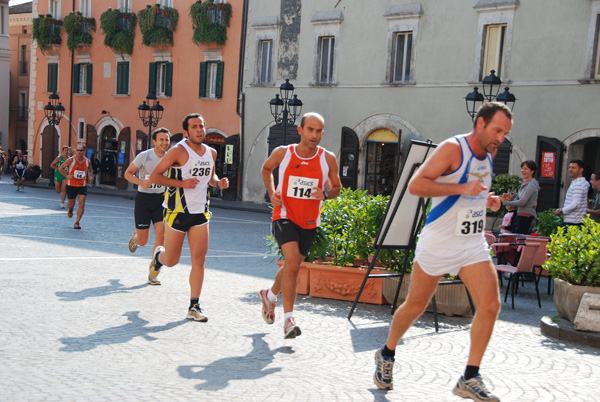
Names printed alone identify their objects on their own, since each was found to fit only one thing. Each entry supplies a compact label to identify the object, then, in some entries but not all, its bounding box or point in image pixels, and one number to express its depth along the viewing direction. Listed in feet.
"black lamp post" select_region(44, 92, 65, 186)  121.29
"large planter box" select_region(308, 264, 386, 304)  27.89
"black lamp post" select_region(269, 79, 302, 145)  85.61
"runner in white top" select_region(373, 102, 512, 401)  15.72
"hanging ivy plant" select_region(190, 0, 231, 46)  102.47
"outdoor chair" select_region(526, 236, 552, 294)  30.45
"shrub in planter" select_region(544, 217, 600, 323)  23.81
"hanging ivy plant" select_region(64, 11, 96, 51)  125.90
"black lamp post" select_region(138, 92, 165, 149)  103.04
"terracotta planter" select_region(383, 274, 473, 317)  25.93
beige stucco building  70.59
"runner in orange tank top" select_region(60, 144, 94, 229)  54.65
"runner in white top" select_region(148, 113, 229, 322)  23.99
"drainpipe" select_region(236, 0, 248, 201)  100.58
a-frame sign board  23.43
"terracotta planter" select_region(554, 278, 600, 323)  23.72
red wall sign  71.31
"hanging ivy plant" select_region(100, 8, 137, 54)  117.70
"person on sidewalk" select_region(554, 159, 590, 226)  36.68
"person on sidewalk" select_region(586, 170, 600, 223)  38.34
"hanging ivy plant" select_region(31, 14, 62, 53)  132.05
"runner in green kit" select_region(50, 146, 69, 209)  71.20
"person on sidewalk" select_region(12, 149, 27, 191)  104.06
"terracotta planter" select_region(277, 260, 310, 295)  29.14
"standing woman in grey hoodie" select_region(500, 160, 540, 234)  36.55
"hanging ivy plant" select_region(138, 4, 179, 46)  110.42
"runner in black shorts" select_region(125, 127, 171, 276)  32.22
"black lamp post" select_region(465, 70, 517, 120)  65.82
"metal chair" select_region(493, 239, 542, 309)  29.71
